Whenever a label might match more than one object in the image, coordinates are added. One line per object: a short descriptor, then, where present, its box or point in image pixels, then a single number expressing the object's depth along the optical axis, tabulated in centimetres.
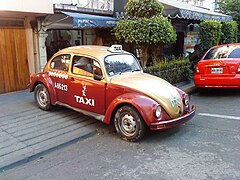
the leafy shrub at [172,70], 834
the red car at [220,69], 748
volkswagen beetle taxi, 457
